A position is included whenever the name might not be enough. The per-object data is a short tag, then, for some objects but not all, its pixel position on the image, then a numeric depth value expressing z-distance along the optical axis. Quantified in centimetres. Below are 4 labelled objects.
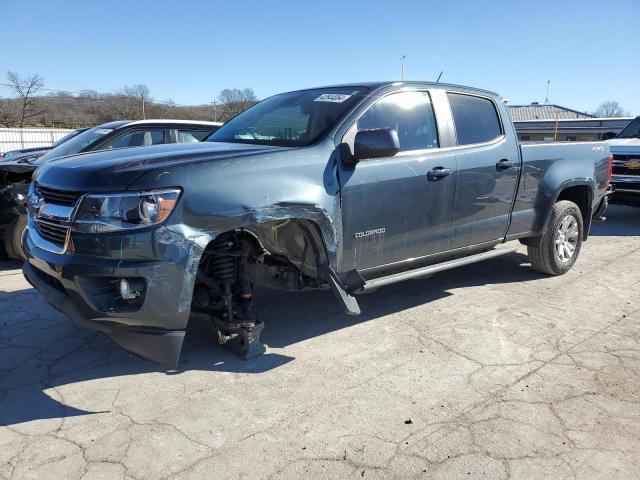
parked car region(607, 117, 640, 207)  912
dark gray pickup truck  287
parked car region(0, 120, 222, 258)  562
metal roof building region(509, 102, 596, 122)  4809
